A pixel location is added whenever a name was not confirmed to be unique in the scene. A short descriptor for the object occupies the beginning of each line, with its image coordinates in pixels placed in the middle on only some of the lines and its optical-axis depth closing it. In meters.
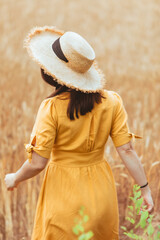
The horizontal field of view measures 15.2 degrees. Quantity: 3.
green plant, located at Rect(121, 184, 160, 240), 2.46
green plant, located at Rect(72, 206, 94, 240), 2.23
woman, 2.85
